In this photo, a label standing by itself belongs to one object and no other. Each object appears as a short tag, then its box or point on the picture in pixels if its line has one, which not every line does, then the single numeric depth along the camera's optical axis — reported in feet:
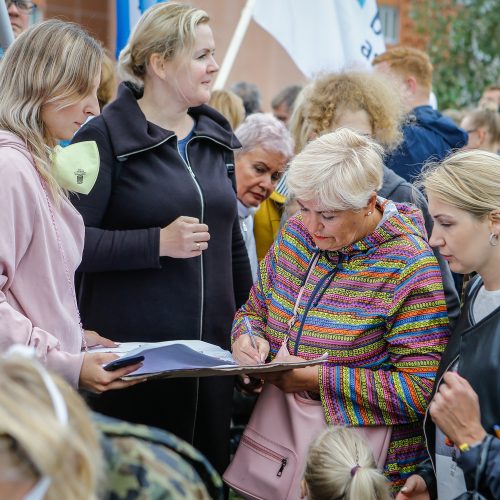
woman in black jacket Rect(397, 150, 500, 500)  8.35
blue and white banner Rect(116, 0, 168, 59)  16.08
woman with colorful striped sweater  9.57
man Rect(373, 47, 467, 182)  15.47
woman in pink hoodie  8.59
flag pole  19.38
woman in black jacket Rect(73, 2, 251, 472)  10.85
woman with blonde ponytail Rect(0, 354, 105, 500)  4.56
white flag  20.92
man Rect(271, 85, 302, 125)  24.61
